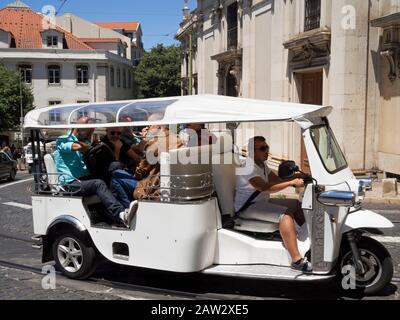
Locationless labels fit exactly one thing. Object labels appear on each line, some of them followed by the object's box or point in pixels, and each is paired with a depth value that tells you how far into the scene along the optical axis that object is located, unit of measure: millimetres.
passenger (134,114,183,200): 5891
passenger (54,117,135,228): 6266
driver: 5770
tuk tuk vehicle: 5359
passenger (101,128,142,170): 7145
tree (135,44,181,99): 63769
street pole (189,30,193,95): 39034
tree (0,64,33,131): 40188
